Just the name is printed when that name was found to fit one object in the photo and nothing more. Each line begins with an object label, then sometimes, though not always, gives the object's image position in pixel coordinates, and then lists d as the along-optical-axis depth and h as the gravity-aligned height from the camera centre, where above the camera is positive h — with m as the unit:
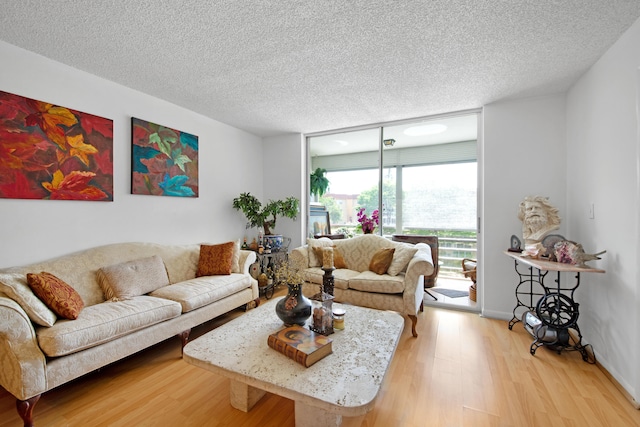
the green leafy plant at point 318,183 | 4.66 +0.50
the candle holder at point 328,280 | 2.08 -0.52
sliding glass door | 3.90 +0.51
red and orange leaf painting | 2.11 +0.51
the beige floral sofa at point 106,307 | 1.57 -0.74
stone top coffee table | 1.23 -0.81
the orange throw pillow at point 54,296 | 1.84 -0.58
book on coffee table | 1.46 -0.74
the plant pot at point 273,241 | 4.07 -0.44
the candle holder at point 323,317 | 1.81 -0.70
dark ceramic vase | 1.85 -0.66
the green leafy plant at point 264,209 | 4.10 +0.05
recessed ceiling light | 3.90 +1.21
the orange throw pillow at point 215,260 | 3.11 -0.55
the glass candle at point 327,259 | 2.13 -0.36
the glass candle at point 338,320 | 1.89 -0.75
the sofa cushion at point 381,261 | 3.13 -0.56
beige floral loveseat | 2.77 -0.68
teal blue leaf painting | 2.94 +0.60
